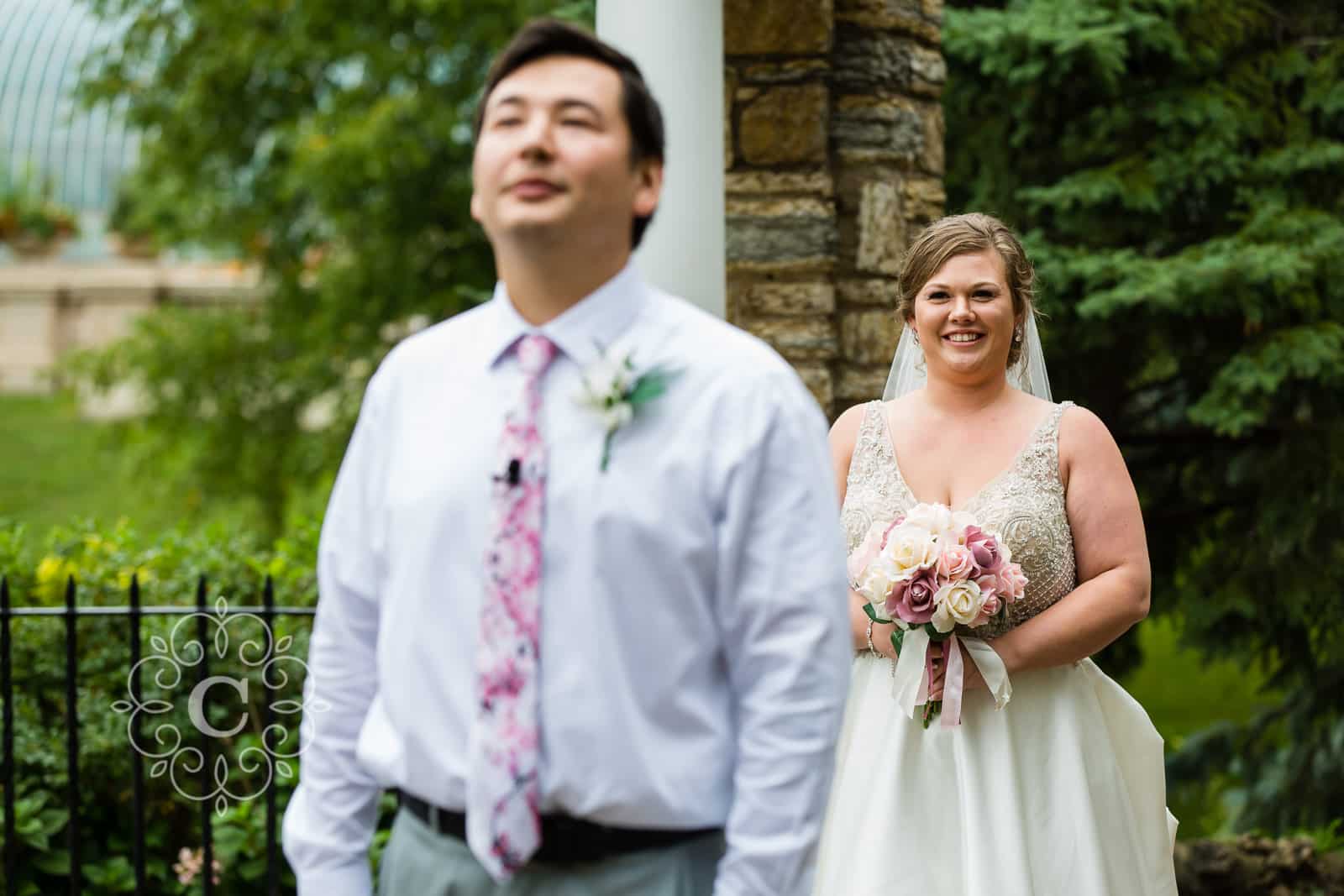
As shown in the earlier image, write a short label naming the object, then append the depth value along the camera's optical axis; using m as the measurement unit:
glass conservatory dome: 23.91
